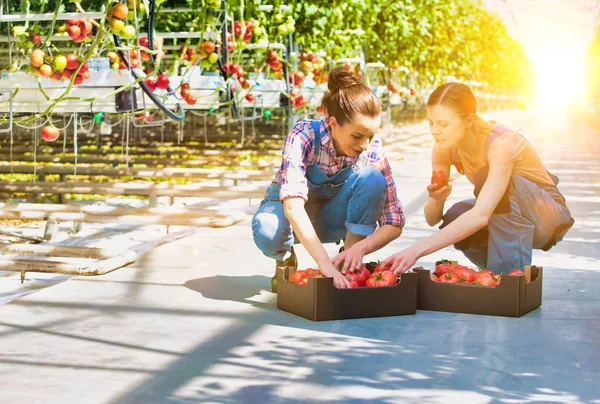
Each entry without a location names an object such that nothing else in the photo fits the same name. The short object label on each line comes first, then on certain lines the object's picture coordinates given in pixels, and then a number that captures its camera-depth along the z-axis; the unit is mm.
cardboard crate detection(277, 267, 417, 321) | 4051
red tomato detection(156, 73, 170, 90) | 6402
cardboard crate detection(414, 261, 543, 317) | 4184
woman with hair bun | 4172
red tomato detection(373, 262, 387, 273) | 4254
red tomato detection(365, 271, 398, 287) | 4160
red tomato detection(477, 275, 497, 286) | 4243
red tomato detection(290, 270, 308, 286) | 4186
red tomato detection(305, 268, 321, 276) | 4215
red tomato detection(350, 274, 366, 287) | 4195
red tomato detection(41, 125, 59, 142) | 5262
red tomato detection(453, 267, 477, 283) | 4305
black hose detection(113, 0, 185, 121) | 5850
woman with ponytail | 4289
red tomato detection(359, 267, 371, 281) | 4242
